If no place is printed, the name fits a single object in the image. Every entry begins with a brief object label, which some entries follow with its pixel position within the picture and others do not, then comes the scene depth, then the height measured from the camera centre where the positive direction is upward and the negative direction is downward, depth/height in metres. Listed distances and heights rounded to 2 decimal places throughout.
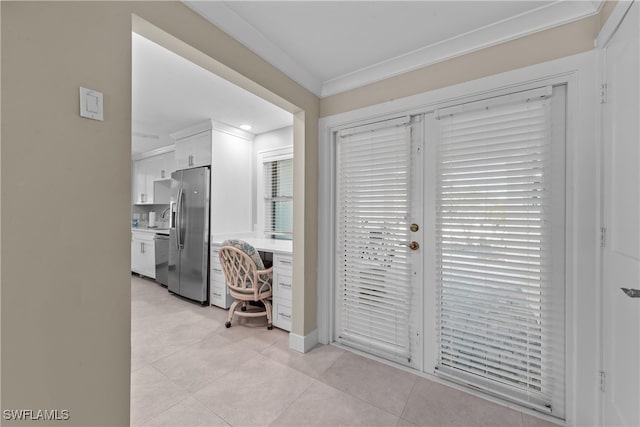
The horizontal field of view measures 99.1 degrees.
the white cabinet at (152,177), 5.13 +0.70
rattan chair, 2.83 -0.69
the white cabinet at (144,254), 4.81 -0.78
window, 3.87 +0.30
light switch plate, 1.08 +0.43
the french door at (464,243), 1.67 -0.21
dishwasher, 4.35 -0.76
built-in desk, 2.79 -0.72
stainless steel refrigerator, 3.62 -0.31
